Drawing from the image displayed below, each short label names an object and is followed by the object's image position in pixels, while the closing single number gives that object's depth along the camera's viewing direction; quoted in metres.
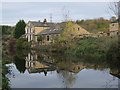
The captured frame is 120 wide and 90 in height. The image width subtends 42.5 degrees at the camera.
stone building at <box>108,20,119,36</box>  33.79
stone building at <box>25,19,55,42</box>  44.84
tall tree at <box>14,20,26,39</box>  56.16
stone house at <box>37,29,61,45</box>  37.67
